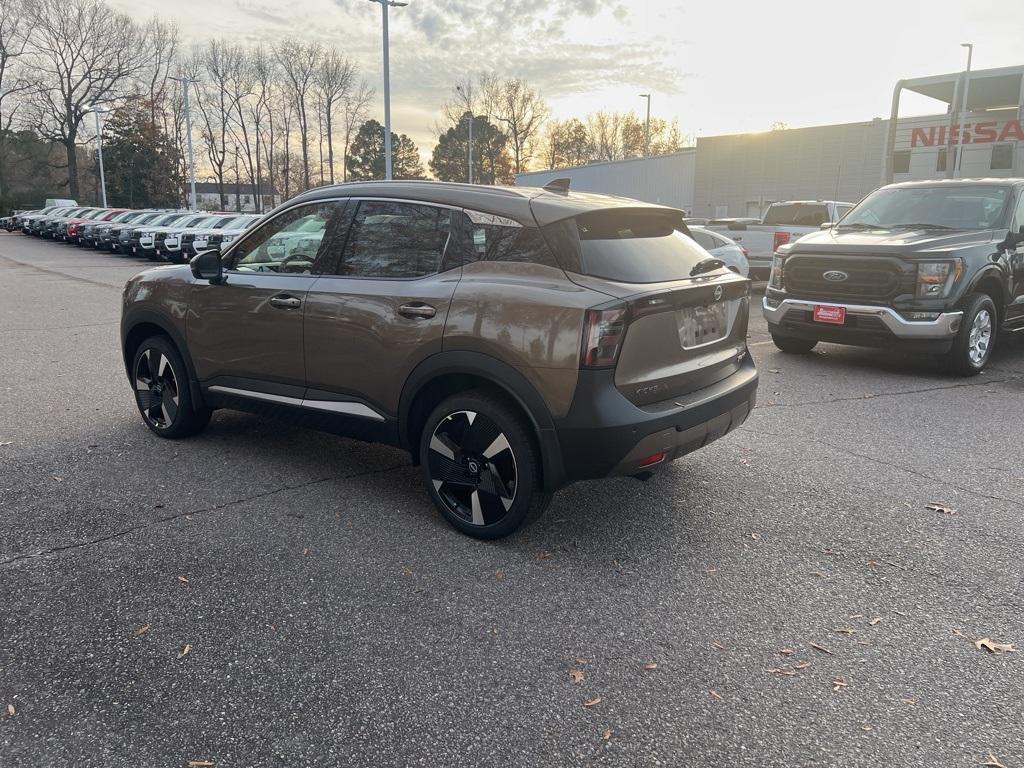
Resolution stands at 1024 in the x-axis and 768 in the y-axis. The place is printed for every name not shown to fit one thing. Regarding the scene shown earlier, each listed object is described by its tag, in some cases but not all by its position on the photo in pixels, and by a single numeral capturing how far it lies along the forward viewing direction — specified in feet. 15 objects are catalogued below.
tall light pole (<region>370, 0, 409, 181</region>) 88.17
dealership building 107.14
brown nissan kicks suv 11.40
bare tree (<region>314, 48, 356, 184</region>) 209.77
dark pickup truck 24.49
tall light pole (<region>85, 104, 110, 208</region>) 196.95
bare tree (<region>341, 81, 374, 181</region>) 215.31
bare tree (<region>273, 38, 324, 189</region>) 208.23
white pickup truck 49.14
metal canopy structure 90.71
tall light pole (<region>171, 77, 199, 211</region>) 152.46
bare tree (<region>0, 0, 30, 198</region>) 195.42
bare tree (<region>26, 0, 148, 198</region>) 200.03
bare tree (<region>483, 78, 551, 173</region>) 222.07
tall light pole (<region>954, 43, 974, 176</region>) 90.77
